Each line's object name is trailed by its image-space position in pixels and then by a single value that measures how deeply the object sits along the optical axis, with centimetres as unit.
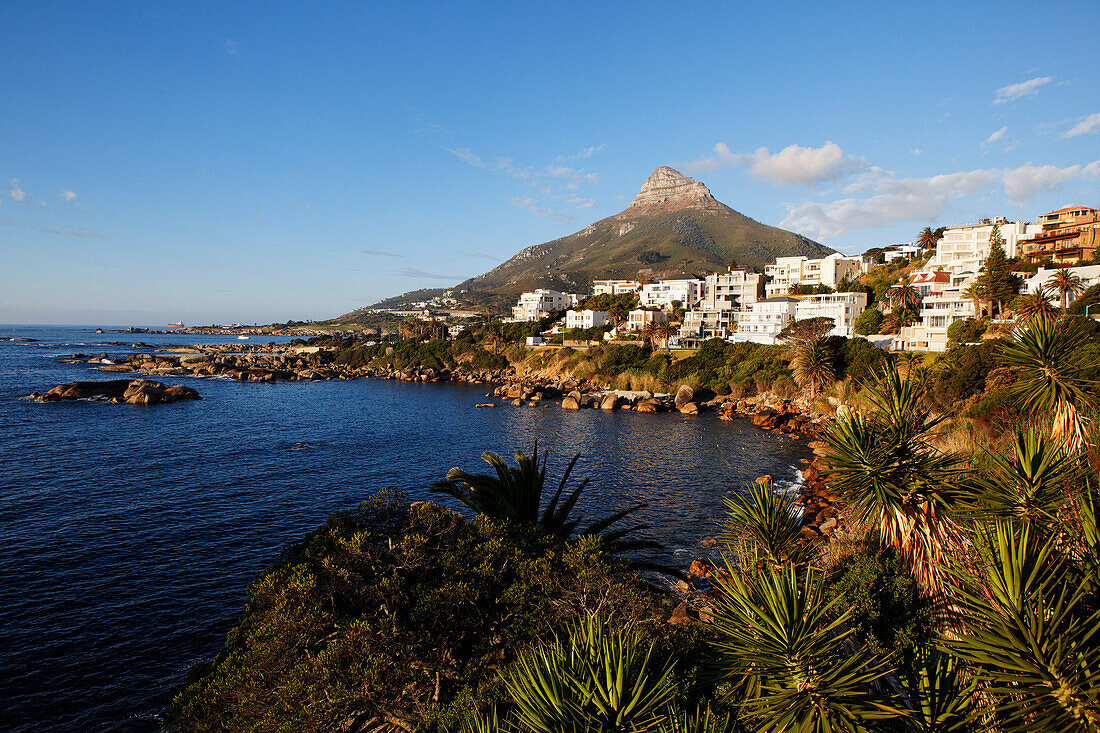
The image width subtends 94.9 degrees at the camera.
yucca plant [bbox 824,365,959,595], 1088
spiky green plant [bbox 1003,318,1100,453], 1320
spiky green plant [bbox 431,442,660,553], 1606
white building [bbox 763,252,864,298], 9288
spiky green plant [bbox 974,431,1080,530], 904
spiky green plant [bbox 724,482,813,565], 1087
